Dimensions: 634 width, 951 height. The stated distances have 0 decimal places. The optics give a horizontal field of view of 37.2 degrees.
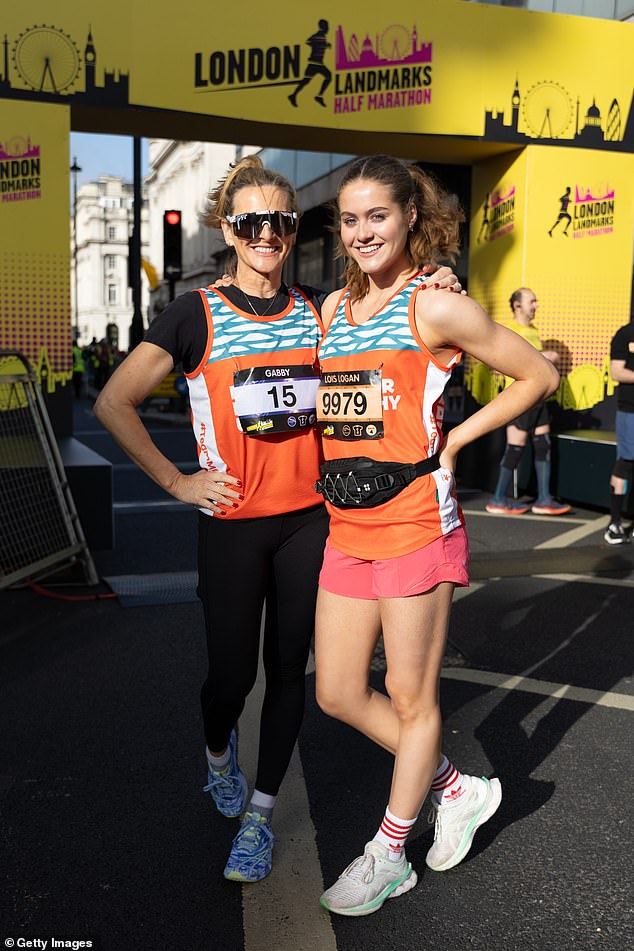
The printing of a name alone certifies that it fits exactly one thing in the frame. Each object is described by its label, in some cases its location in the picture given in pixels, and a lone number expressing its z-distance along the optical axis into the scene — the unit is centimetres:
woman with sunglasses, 262
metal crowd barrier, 571
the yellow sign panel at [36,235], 751
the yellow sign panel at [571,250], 966
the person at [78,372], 2898
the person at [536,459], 870
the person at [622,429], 712
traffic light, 1841
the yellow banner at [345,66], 775
